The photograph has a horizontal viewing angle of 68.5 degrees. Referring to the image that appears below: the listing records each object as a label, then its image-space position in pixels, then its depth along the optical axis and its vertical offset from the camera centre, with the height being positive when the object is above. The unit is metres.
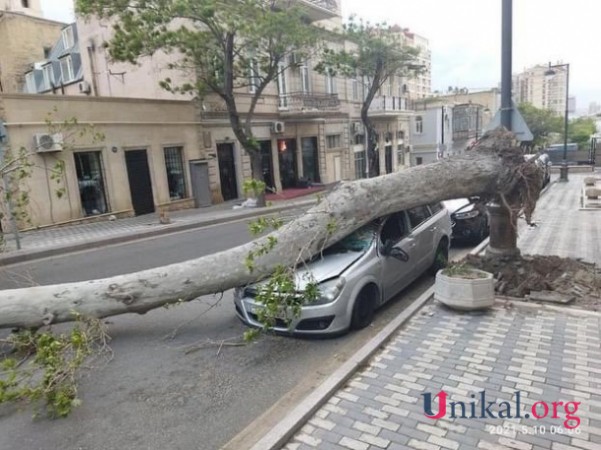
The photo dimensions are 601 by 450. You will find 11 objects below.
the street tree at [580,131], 64.04 -0.90
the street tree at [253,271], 4.78 -1.47
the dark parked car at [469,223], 9.84 -1.98
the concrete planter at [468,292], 5.57 -1.98
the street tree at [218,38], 14.48 +3.91
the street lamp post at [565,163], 23.19 -1.92
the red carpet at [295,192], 22.03 -2.42
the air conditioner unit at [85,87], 22.06 +3.63
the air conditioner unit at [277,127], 22.71 +1.01
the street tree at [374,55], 22.62 +4.38
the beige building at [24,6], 30.86 +11.25
